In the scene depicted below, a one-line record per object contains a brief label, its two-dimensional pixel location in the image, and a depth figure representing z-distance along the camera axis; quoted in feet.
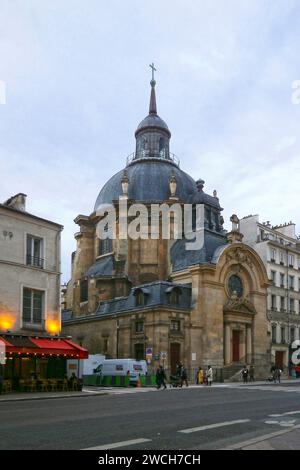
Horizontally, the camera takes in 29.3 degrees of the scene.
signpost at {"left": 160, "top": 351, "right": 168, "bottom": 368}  143.95
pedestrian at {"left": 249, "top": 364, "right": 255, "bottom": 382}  158.59
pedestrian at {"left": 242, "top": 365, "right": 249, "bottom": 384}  145.67
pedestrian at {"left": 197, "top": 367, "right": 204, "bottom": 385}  139.64
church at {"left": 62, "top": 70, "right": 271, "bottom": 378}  152.66
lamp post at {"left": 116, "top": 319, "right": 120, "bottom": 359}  159.12
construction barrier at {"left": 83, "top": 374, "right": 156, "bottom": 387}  124.67
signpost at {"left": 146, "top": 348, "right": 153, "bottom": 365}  143.20
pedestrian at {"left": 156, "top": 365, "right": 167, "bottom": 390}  113.91
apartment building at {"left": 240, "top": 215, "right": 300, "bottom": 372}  202.20
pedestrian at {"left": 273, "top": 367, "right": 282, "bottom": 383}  153.79
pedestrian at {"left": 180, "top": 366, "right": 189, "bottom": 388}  123.09
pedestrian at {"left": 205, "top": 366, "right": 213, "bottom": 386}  128.97
